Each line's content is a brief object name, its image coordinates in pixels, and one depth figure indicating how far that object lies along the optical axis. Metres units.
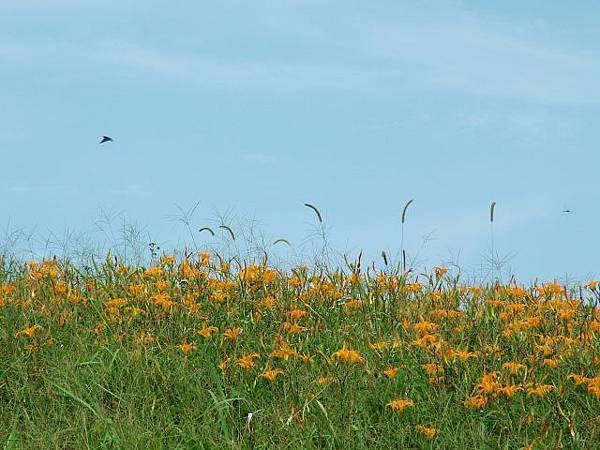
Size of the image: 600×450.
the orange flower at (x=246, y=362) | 9.82
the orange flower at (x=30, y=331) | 11.03
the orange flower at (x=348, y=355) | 9.30
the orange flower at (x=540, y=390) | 8.76
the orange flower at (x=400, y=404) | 8.71
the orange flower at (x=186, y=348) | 10.38
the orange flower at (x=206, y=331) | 10.49
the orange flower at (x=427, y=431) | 8.55
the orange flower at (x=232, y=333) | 10.58
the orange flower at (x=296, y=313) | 11.12
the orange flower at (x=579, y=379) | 9.17
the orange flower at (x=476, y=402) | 8.77
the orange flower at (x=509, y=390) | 8.63
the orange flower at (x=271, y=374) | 9.46
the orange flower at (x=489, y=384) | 8.76
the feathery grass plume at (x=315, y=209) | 13.90
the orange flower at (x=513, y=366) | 9.02
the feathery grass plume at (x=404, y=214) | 13.24
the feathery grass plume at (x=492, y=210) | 13.68
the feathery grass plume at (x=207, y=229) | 13.84
